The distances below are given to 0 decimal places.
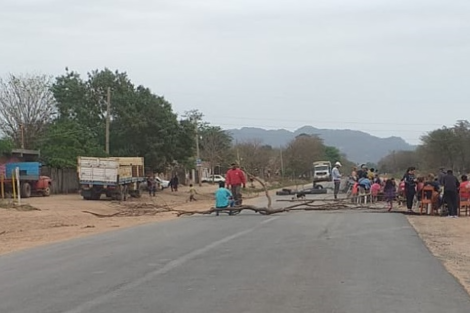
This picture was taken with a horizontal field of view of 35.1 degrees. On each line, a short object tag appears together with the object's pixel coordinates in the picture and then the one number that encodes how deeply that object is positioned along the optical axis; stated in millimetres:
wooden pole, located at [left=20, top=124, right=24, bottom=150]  58006
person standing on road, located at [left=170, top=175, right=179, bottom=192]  62250
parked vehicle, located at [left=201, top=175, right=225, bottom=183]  94131
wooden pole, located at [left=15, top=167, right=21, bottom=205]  36731
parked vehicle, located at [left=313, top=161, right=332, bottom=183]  72250
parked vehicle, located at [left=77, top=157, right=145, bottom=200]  41250
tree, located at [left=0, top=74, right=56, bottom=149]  63500
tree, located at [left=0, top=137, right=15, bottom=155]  41872
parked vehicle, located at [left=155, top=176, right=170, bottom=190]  65050
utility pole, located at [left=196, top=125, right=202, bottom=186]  73288
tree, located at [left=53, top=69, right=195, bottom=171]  59062
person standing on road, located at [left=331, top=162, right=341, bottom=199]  37000
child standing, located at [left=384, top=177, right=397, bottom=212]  31053
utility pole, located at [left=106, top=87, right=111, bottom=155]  53444
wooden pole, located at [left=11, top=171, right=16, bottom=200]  39928
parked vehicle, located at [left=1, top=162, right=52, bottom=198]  41000
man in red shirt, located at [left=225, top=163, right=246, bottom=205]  28172
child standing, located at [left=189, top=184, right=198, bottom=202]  47219
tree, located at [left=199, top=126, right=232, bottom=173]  93112
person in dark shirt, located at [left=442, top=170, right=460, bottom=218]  25227
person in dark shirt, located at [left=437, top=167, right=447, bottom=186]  26494
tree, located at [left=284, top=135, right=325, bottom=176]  115250
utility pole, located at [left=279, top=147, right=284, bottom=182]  95738
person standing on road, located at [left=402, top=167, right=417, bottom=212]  27719
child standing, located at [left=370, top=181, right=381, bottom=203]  32969
